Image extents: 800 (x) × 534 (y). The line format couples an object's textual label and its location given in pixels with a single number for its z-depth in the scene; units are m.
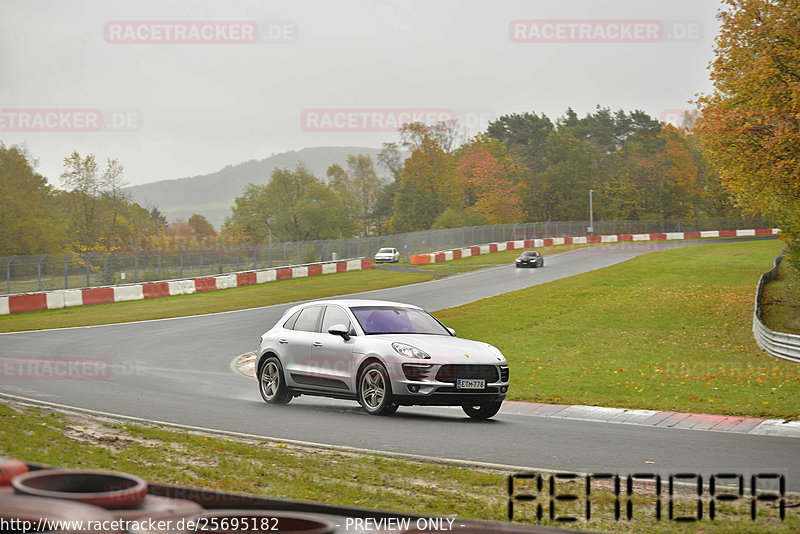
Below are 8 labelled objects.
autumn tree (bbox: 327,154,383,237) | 178.62
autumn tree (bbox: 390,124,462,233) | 105.94
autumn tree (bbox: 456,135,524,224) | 105.44
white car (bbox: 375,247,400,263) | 64.19
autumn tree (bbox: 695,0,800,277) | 28.34
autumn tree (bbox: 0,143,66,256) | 67.39
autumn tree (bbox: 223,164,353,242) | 112.25
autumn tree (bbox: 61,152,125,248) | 81.19
